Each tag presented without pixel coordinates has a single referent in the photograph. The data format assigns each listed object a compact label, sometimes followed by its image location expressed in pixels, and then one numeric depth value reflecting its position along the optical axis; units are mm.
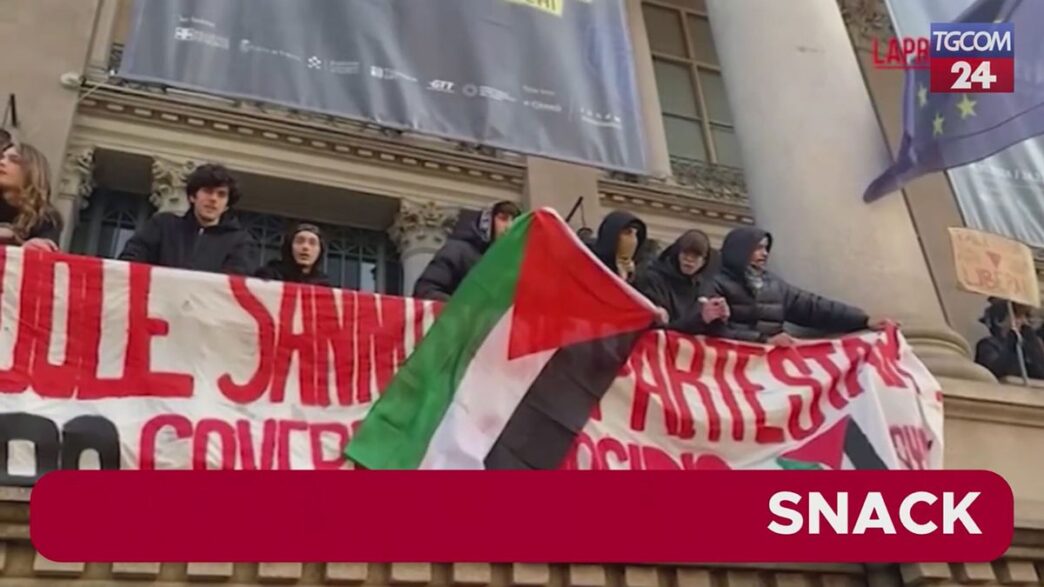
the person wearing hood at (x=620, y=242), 7113
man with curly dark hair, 6324
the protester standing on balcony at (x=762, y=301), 6891
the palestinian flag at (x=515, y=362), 5371
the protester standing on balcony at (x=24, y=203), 6055
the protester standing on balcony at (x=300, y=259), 6434
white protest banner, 5012
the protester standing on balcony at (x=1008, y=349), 9875
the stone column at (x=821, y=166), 7816
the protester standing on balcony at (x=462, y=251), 6648
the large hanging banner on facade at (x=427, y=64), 9695
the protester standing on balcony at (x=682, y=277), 6891
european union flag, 8227
